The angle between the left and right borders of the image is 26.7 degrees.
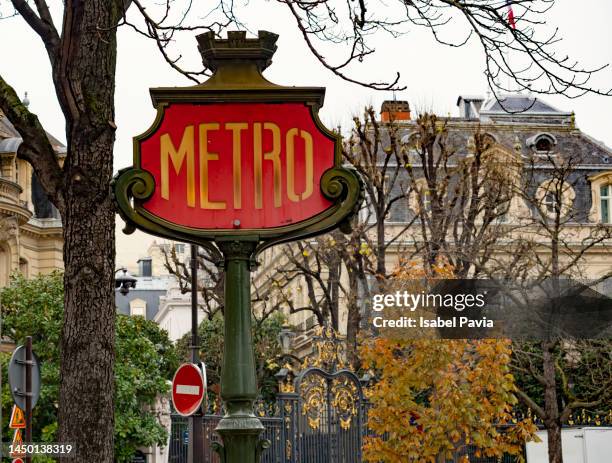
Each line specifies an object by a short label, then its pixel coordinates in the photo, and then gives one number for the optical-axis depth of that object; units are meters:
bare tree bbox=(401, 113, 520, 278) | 30.67
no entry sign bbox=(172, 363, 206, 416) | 18.14
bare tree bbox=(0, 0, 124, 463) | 8.44
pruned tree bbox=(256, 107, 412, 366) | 30.94
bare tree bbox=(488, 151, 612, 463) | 26.06
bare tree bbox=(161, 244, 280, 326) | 32.38
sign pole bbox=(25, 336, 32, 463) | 12.91
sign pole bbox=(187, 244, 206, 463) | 21.42
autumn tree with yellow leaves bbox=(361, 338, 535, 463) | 24.75
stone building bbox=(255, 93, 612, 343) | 50.12
